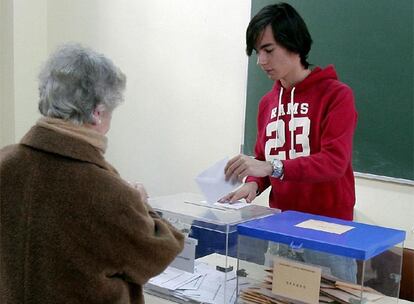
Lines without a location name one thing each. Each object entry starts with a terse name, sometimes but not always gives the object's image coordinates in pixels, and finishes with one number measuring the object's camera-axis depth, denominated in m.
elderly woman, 1.06
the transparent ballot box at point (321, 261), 1.13
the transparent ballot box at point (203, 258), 1.36
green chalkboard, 2.27
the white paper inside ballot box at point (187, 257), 1.38
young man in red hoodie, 1.58
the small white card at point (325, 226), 1.22
